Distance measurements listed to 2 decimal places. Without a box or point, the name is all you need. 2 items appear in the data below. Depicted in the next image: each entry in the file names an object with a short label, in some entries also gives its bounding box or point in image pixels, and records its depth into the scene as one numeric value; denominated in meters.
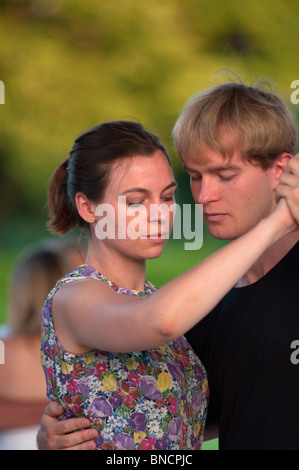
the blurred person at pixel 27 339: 8.34
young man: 4.04
